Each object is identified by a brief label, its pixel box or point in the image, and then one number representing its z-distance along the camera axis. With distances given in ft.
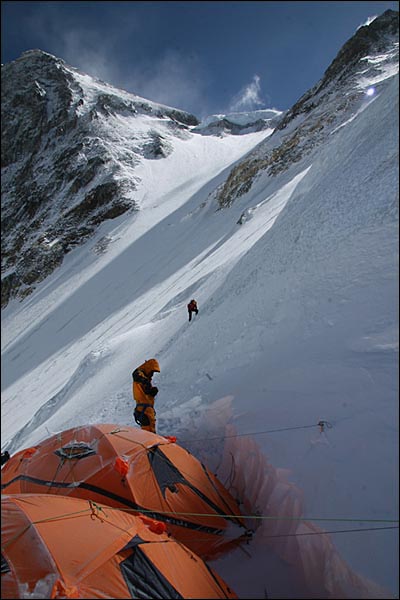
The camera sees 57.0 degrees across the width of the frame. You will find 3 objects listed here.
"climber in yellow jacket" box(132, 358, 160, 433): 18.90
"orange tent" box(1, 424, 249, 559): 13.62
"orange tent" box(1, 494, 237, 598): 8.66
